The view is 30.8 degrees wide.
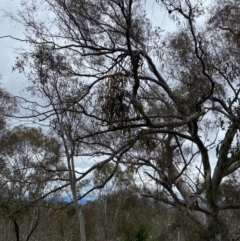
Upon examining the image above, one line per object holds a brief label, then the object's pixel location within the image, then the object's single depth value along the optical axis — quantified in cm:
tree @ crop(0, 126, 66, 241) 1133
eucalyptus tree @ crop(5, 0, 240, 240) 557
